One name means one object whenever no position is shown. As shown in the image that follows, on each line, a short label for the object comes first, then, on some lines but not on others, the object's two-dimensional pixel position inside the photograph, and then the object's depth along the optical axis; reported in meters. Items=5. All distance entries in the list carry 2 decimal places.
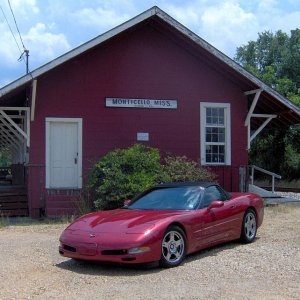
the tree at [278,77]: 32.69
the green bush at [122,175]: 12.66
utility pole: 31.02
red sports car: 7.18
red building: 14.32
